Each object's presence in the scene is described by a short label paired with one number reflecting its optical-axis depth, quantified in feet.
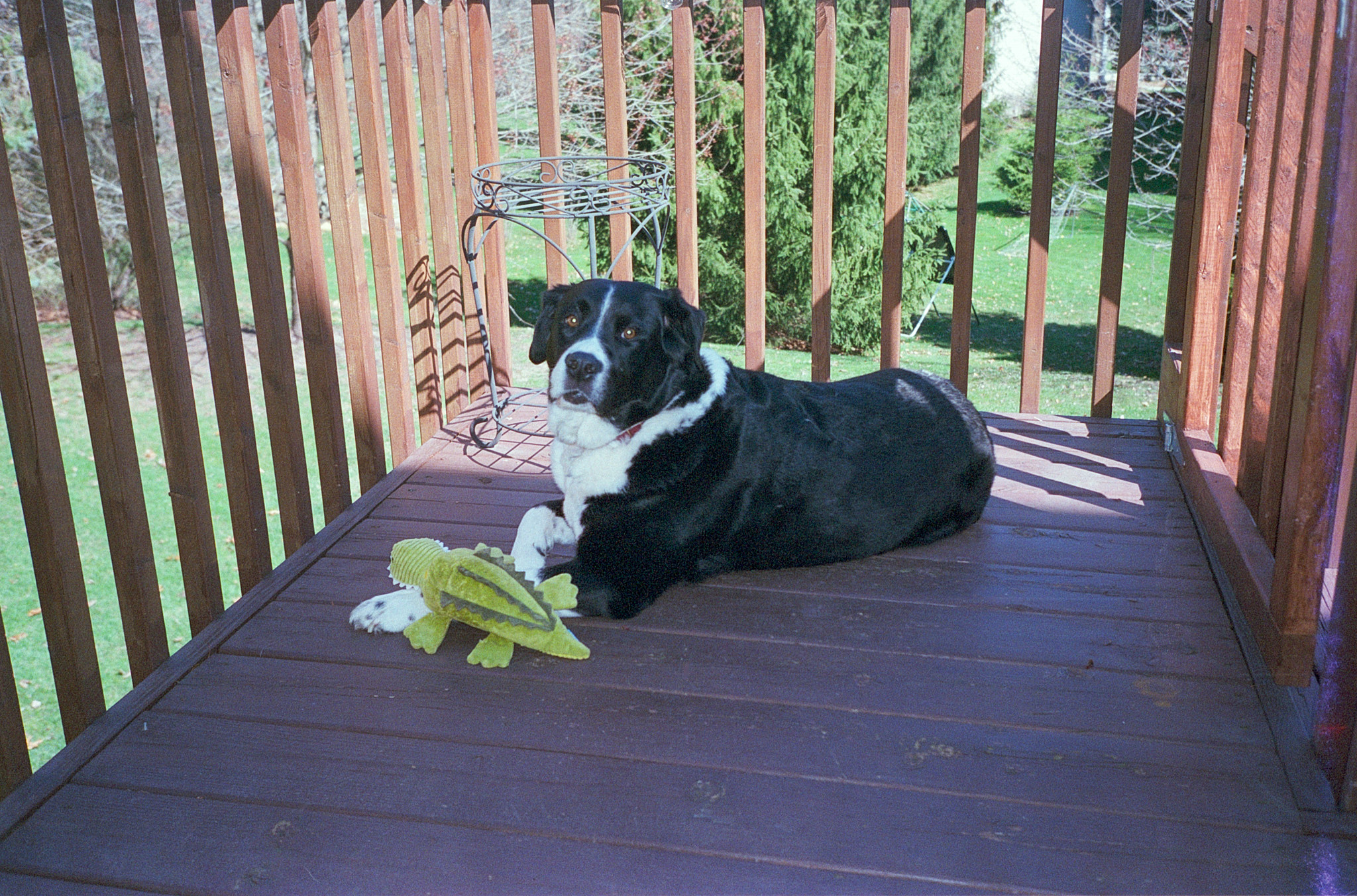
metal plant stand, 10.63
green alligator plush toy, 6.96
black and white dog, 7.83
